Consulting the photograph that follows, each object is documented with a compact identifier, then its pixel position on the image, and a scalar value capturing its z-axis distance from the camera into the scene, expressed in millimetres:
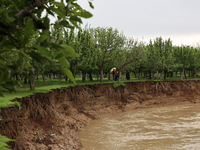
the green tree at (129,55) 32500
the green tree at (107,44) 31375
